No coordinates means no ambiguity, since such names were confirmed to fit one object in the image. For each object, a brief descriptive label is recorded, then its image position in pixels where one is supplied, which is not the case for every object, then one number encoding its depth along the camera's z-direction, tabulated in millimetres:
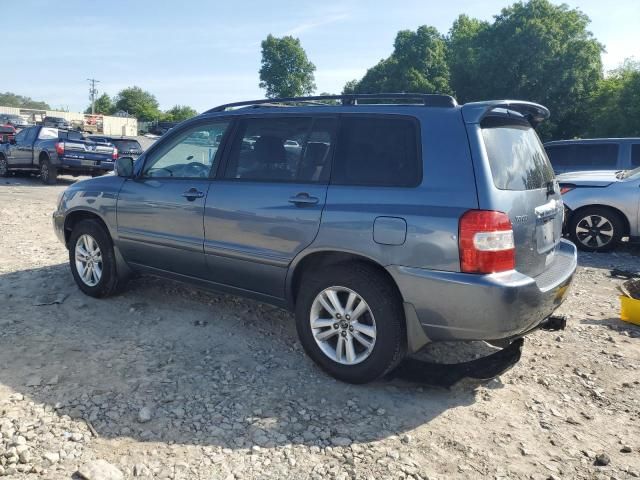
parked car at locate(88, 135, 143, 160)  18967
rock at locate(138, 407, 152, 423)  3053
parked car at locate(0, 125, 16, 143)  27047
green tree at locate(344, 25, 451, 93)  52812
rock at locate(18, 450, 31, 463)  2658
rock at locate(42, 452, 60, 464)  2680
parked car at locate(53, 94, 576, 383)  3027
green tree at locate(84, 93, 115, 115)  114062
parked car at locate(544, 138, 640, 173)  9750
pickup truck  14891
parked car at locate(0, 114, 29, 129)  46259
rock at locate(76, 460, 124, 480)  2561
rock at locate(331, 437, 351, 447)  2883
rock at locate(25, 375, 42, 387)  3390
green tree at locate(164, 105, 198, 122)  98881
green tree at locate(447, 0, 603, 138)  35156
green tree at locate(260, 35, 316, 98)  89188
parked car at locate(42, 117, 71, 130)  46438
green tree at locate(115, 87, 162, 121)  105125
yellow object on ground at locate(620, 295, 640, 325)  4742
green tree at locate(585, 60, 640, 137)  27203
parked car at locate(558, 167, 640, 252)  7684
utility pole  97900
